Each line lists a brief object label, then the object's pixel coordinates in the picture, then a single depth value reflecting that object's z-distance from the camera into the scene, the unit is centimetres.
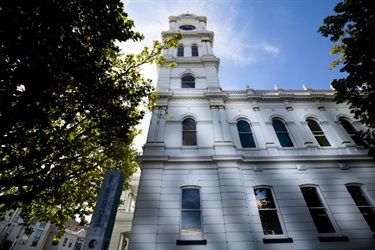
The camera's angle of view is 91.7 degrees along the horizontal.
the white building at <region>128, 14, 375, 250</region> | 789
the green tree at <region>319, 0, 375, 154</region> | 789
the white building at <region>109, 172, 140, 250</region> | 1391
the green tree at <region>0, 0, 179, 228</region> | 521
